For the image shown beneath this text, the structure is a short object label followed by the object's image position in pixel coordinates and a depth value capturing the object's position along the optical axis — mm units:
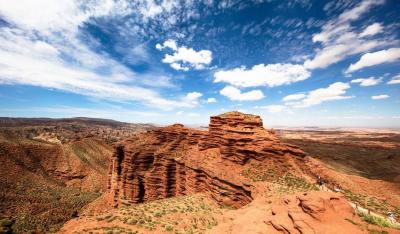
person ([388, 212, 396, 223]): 20141
